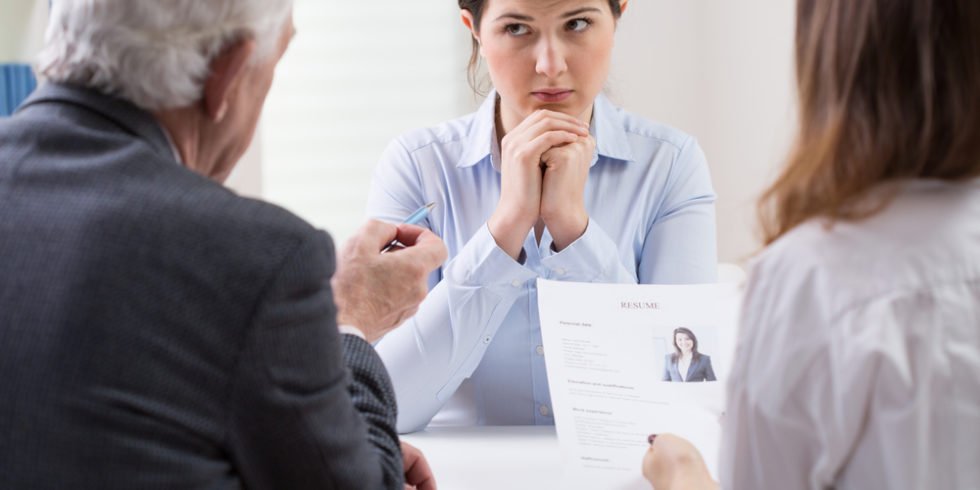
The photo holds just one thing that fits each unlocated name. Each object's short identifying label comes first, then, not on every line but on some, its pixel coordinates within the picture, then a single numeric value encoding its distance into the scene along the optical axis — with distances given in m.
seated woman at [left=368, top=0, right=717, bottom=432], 2.42
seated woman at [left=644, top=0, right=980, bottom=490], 1.82
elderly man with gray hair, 1.86
